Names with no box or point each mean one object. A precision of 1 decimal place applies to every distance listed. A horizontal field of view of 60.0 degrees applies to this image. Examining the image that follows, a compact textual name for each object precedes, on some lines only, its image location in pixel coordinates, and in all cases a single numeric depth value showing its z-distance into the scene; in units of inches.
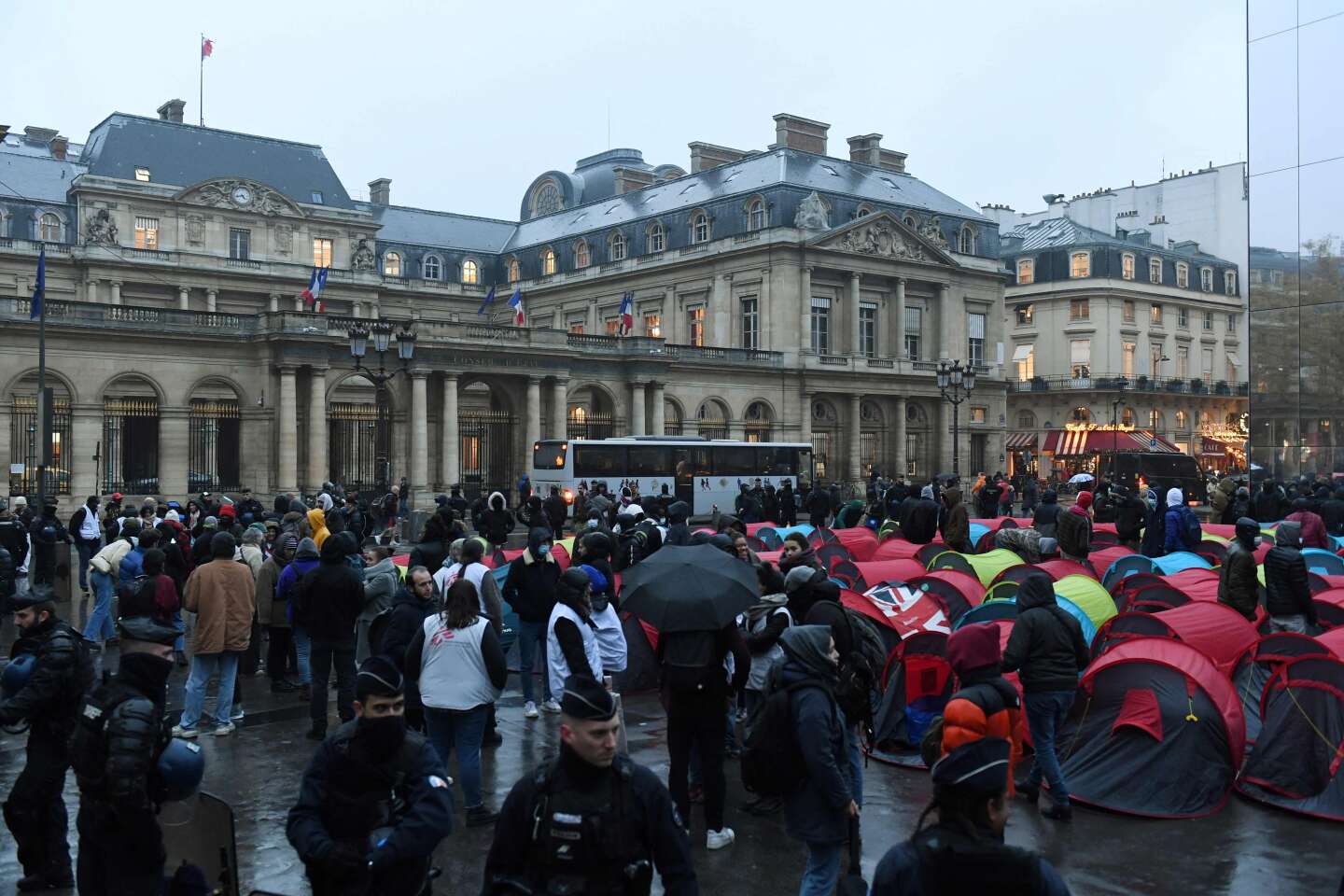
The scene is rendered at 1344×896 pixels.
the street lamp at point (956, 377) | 1475.1
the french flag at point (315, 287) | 1697.8
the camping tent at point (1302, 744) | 355.9
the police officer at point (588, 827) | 165.6
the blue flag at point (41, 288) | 1242.4
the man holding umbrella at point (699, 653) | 319.0
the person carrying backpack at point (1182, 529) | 789.9
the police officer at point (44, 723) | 263.1
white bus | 1529.3
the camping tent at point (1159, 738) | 359.3
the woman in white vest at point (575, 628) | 374.3
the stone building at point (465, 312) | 1517.0
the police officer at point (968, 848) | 144.9
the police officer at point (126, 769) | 217.5
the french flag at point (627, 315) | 1924.2
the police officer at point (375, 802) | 180.7
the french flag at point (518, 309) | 1892.2
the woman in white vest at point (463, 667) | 327.3
